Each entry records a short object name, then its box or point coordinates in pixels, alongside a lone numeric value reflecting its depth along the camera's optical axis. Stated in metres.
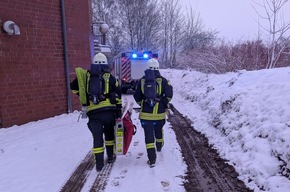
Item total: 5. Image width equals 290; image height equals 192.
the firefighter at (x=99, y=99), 5.04
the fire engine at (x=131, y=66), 17.95
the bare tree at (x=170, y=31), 36.81
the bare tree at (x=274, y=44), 11.65
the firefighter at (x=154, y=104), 5.41
